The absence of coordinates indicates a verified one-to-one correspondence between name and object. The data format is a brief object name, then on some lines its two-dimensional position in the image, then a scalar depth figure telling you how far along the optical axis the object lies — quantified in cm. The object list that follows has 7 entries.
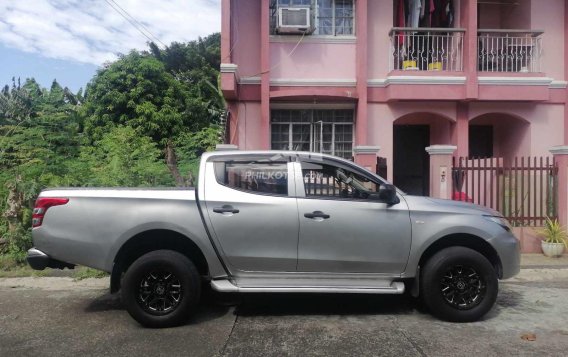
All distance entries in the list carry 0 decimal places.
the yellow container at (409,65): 1092
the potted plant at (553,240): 860
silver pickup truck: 475
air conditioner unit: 1062
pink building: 1077
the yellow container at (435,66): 1099
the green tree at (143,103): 2130
